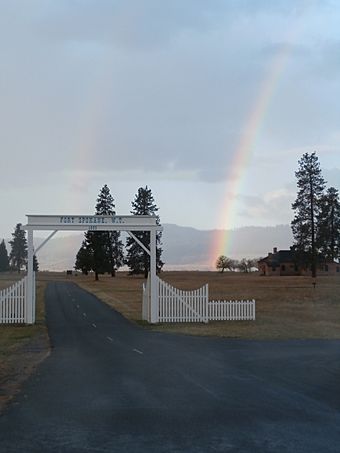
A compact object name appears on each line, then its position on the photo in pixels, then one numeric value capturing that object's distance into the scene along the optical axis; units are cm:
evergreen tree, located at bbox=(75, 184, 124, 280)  9281
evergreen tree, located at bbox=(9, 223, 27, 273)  18175
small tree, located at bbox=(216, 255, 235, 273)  15562
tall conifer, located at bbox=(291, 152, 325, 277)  8544
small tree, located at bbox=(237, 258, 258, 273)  15450
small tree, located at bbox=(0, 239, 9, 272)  16075
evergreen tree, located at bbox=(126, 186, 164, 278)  9288
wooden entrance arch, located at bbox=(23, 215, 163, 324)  2905
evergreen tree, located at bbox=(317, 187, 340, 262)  8712
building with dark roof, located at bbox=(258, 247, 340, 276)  11219
